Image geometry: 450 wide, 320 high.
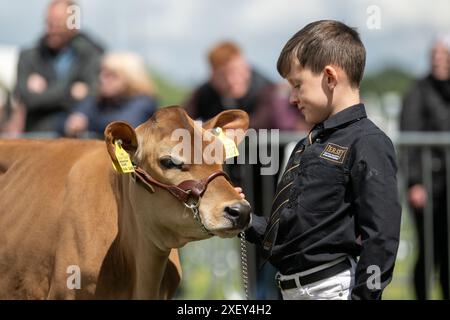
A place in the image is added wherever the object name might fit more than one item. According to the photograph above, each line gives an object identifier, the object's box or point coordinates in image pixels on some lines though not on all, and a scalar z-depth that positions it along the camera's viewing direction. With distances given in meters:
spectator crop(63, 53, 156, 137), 15.40
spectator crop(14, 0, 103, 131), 16.31
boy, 7.10
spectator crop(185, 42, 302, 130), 15.61
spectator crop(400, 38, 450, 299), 15.88
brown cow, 8.38
